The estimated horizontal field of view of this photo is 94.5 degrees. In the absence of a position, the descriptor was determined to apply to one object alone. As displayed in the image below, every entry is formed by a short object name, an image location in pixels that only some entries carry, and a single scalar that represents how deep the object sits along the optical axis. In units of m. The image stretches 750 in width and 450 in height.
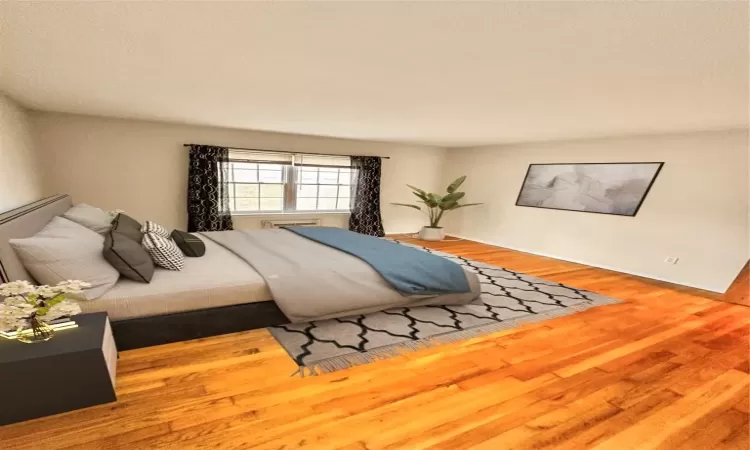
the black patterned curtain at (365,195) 6.15
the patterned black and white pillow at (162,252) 2.38
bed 2.00
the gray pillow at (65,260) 1.84
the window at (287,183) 5.37
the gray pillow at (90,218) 2.91
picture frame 4.51
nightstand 1.42
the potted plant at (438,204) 6.35
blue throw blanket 2.75
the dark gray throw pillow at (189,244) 2.82
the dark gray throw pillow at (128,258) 2.07
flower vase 1.53
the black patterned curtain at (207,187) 4.86
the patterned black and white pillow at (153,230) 2.63
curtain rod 5.14
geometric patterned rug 2.17
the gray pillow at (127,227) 2.50
